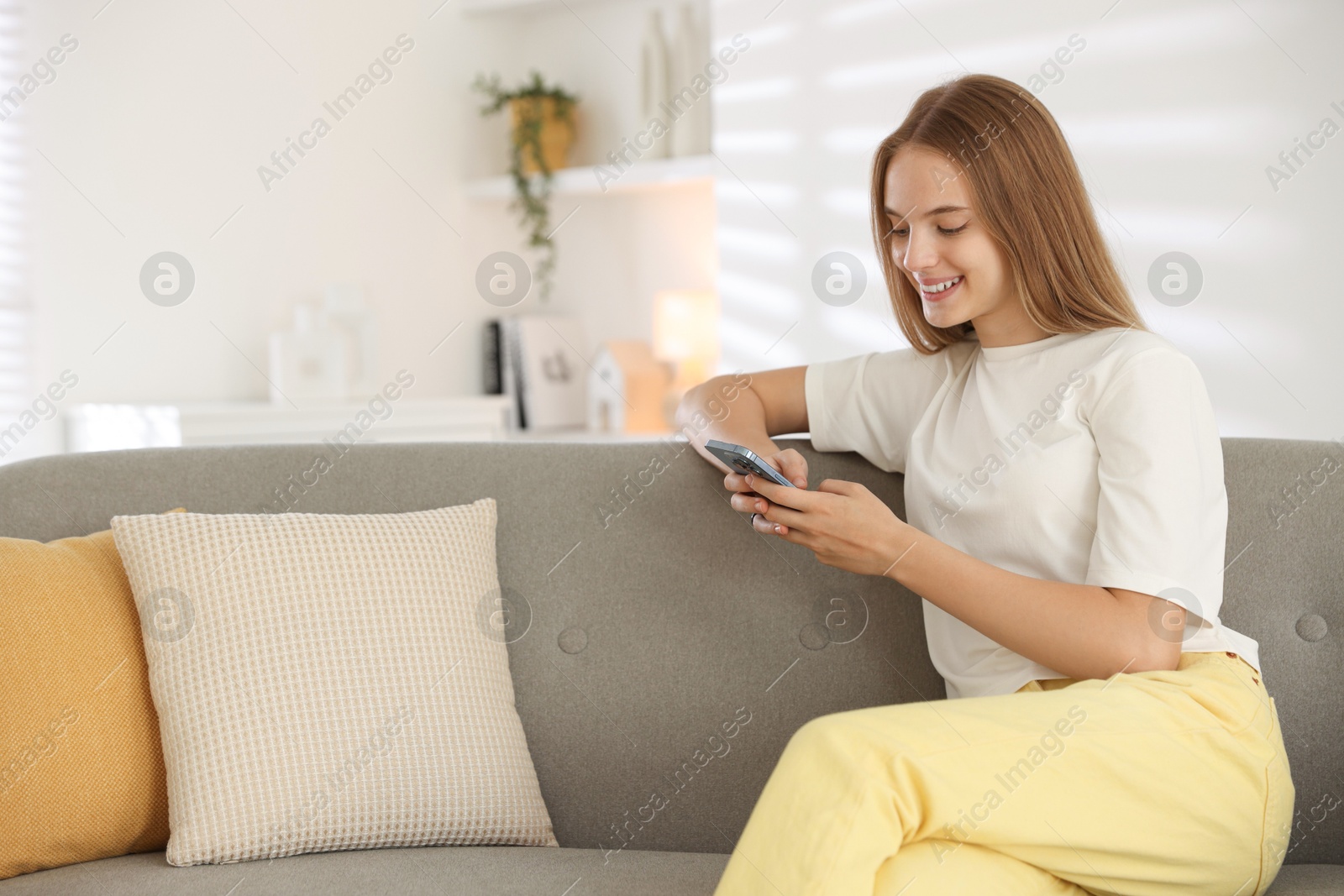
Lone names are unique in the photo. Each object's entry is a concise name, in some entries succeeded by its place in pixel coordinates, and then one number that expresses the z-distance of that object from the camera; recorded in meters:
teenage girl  0.97
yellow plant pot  3.95
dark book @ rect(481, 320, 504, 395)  4.08
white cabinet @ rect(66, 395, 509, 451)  2.89
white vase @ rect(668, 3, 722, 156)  3.70
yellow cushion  1.20
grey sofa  1.37
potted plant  3.94
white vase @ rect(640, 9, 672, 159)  3.82
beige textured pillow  1.22
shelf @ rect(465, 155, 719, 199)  3.57
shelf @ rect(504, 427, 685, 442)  3.73
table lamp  3.74
